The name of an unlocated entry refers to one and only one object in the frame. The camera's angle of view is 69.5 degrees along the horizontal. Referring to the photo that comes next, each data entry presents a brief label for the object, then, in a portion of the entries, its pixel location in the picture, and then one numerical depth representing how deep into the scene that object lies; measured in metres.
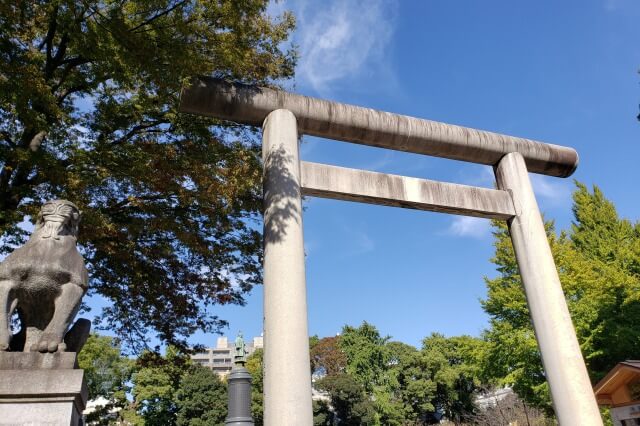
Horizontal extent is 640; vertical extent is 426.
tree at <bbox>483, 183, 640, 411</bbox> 17.41
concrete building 95.56
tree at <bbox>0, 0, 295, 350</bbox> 6.61
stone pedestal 3.47
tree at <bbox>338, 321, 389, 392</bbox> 39.94
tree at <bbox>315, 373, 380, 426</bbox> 35.88
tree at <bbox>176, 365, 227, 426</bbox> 32.19
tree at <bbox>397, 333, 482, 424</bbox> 37.44
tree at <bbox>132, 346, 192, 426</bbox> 33.44
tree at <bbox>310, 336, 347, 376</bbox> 42.44
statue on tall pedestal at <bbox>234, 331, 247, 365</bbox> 10.16
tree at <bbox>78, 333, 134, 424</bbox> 31.92
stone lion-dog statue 3.73
